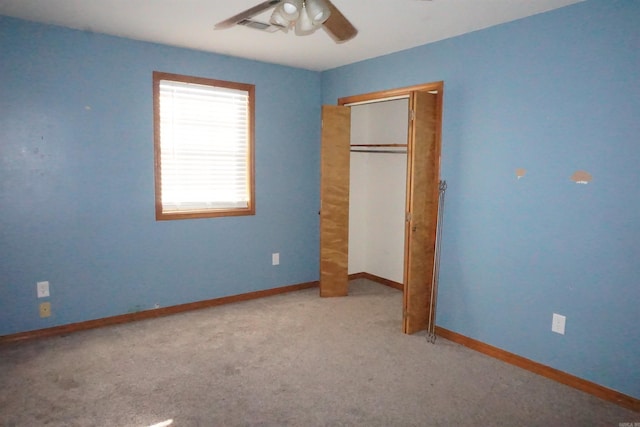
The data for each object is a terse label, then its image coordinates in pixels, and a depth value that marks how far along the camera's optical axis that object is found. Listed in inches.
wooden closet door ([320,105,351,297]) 175.8
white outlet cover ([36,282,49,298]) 134.0
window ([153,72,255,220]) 154.3
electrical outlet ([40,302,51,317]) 135.0
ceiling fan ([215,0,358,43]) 80.2
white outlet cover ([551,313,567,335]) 111.8
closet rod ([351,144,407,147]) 167.3
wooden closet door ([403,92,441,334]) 136.5
